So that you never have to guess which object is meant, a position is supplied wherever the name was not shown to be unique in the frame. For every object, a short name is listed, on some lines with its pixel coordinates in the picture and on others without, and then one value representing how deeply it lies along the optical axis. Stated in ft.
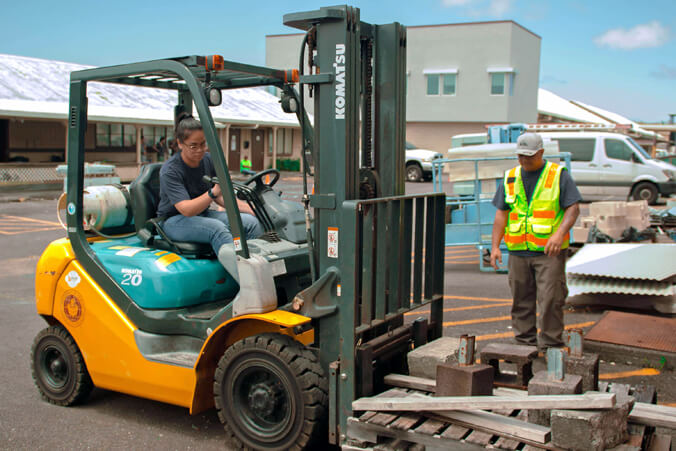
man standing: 17.94
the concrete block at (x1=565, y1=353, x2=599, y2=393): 12.00
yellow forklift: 12.60
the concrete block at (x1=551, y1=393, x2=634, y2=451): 9.98
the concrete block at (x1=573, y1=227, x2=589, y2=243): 31.95
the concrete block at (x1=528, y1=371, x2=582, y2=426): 10.98
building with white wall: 141.28
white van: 63.82
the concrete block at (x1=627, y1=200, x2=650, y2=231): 33.37
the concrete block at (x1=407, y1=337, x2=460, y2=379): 13.08
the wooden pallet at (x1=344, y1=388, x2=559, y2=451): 10.63
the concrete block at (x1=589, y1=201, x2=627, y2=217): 32.17
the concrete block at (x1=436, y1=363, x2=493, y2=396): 11.48
